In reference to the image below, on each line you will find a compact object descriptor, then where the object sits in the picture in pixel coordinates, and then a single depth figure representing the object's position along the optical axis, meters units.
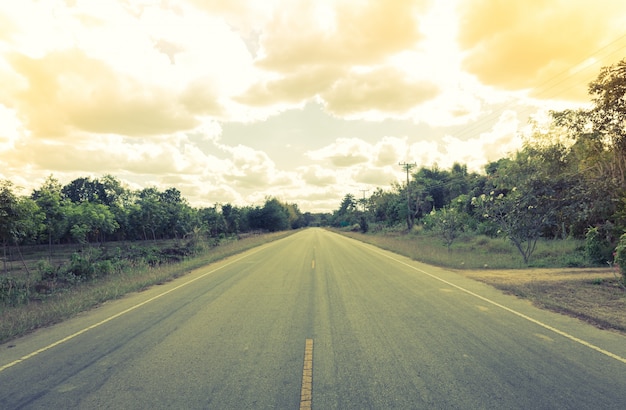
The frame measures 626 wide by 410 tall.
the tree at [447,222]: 24.95
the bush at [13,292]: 11.79
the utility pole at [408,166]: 49.91
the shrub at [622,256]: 8.69
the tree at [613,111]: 14.56
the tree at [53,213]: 37.72
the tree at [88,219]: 39.28
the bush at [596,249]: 15.50
